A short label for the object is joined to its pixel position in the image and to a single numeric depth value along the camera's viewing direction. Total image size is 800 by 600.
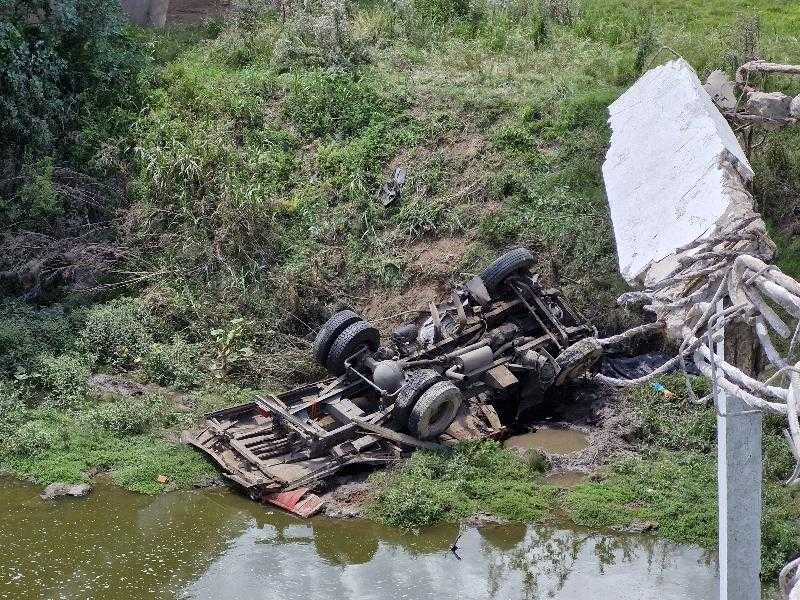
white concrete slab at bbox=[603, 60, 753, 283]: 10.41
